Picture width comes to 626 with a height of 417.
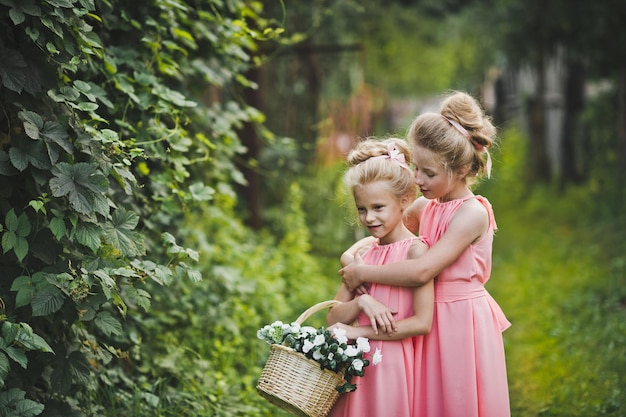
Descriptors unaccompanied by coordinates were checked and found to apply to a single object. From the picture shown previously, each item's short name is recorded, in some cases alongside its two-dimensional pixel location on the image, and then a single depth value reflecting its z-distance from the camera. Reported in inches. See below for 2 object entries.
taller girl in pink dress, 118.3
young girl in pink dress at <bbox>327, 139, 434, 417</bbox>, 116.6
